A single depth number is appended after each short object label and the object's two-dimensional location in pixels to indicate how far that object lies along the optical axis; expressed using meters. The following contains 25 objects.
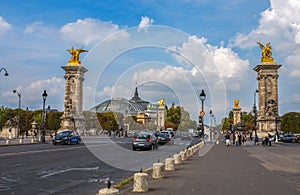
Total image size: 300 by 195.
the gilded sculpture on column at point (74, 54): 75.59
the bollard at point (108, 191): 7.27
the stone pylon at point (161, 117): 91.12
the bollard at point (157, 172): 12.20
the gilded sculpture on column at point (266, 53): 70.03
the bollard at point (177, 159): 17.72
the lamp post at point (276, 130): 58.28
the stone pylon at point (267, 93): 66.50
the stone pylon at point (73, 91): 71.88
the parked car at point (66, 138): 41.83
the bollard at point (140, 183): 9.58
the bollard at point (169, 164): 14.74
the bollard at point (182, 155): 19.86
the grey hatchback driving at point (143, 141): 31.00
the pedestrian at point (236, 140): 44.10
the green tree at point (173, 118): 95.91
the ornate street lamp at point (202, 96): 37.50
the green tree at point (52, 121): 110.62
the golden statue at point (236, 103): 117.25
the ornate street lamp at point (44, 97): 47.07
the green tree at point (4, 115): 88.34
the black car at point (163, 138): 45.10
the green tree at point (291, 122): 122.88
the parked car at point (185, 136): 69.12
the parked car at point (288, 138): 57.81
